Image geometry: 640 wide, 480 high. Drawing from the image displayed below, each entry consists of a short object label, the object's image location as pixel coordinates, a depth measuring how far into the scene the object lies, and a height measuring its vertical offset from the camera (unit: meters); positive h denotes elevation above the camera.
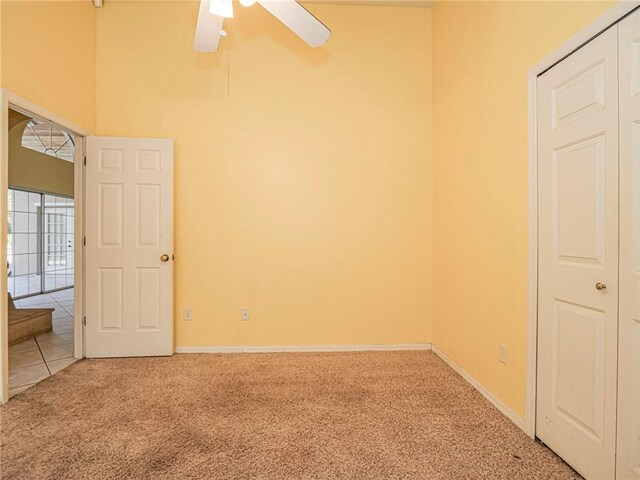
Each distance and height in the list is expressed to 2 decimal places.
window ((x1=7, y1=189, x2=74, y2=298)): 6.19 -0.09
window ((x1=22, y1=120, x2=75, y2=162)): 5.82 +1.93
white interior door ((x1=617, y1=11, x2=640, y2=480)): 1.31 -0.06
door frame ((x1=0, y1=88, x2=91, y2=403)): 2.16 +0.29
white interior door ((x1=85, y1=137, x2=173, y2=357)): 2.99 -0.08
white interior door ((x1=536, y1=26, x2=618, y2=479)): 1.42 -0.09
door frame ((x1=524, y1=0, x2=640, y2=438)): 1.85 -0.12
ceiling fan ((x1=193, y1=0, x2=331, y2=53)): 1.83 +1.38
